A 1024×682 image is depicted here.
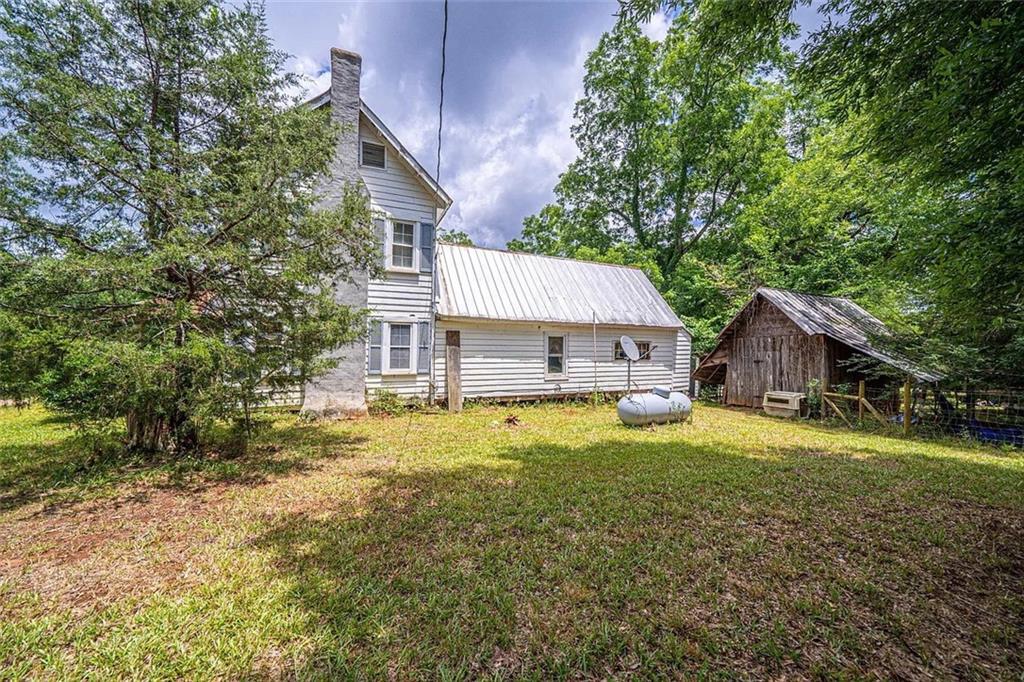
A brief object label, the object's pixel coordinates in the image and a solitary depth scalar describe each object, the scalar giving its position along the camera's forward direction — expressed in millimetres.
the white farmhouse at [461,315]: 9961
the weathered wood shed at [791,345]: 11812
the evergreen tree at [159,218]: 4598
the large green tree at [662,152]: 22344
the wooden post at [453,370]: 11453
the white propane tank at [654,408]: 9469
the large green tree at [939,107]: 3000
